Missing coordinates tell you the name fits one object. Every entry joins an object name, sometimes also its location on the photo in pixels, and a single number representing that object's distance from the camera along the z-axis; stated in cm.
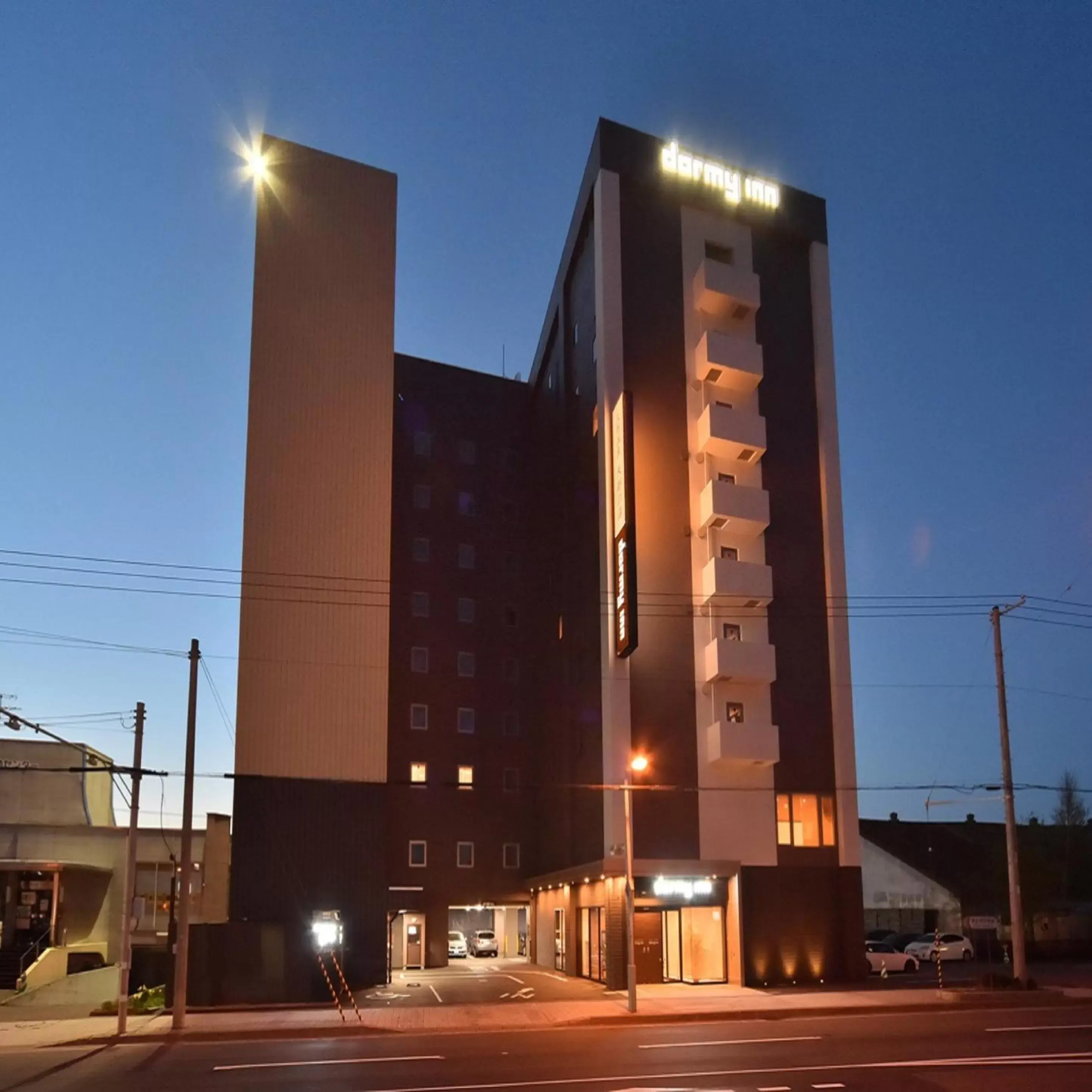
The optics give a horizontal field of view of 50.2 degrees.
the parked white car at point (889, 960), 4859
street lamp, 3262
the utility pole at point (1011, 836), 3559
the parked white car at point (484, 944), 6094
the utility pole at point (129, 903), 2859
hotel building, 4050
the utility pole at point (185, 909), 2920
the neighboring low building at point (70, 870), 4525
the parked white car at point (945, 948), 5388
